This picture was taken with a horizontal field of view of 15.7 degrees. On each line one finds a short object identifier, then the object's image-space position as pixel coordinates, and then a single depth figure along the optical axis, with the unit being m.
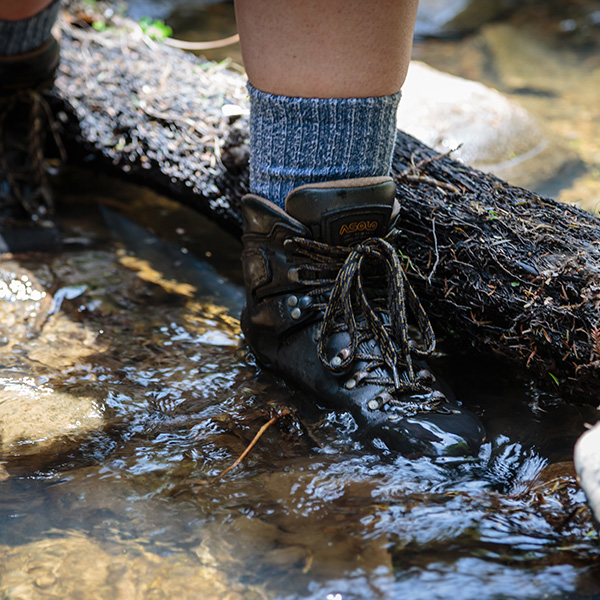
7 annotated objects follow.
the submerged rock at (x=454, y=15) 3.85
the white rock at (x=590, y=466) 1.23
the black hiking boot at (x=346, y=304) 1.35
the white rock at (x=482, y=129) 2.01
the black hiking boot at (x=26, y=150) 1.61
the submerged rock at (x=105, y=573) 1.24
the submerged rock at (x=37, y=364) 1.35
